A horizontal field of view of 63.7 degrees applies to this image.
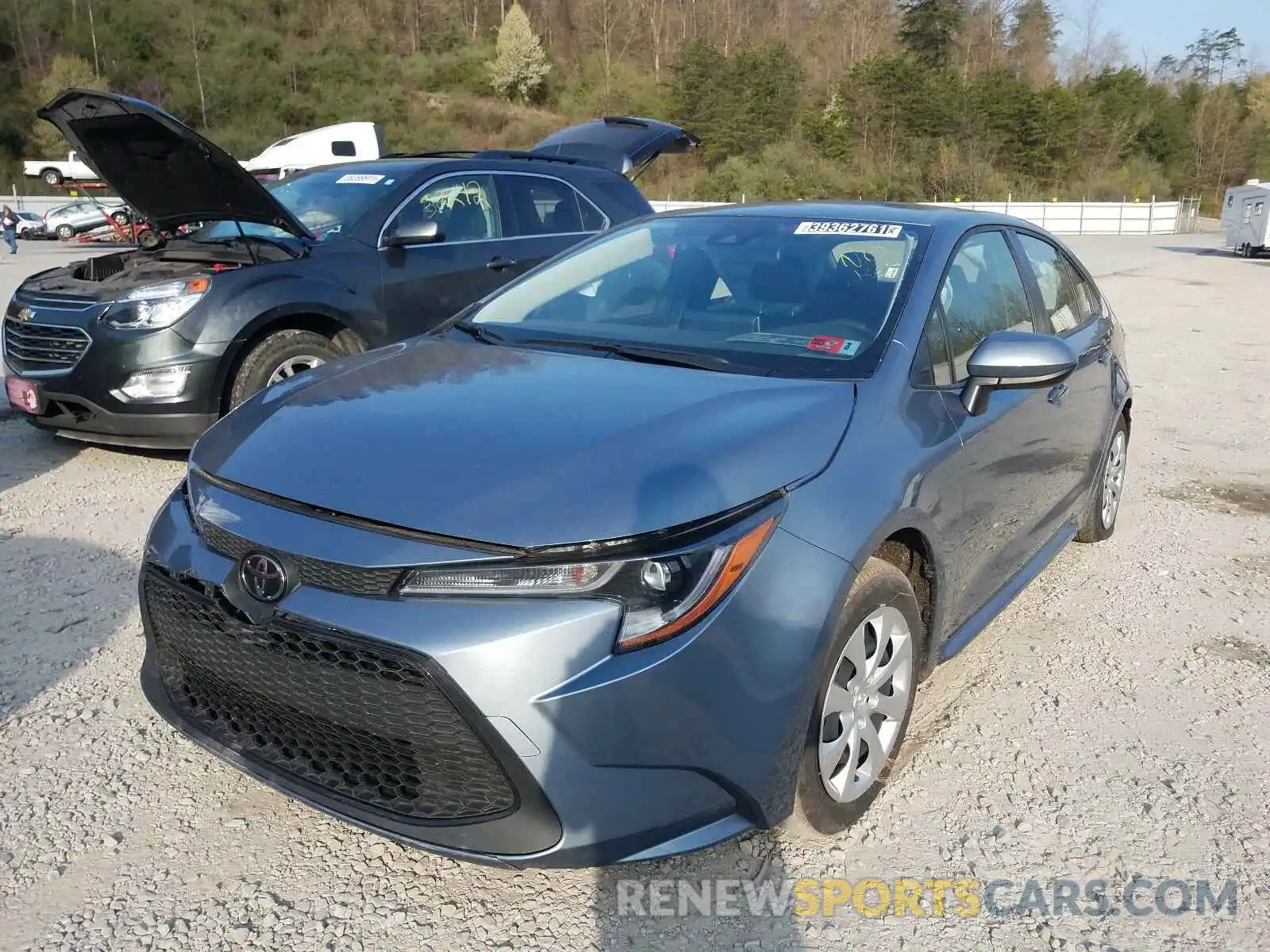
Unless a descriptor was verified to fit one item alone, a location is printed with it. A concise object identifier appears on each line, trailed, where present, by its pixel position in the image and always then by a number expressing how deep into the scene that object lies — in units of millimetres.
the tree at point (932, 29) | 75638
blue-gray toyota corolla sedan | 1964
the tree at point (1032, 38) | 80938
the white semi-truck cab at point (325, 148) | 24703
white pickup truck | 39547
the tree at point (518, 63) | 81438
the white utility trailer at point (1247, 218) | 27703
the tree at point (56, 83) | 54844
